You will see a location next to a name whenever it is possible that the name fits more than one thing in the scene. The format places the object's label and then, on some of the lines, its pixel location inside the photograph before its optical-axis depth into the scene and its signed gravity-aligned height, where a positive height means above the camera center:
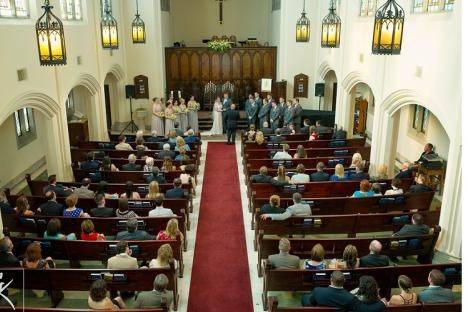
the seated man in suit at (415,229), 7.41 -2.95
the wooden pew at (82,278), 6.20 -3.17
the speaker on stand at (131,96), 18.00 -1.73
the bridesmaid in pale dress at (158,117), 16.38 -2.37
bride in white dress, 17.05 -2.53
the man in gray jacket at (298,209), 7.95 -2.83
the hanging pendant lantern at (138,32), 15.32 +0.76
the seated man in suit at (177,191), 8.99 -2.79
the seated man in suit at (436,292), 5.36 -2.91
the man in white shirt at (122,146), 12.42 -2.58
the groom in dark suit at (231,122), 15.56 -2.42
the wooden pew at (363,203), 8.60 -2.94
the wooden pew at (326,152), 12.23 -2.74
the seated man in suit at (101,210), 8.00 -2.82
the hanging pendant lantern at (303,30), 15.15 +0.81
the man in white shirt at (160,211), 7.98 -2.85
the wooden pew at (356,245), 7.14 -3.13
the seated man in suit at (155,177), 9.90 -2.77
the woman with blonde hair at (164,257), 6.15 -2.84
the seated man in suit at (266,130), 15.38 -2.65
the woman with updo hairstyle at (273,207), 8.02 -2.79
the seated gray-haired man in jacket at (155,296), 5.50 -3.03
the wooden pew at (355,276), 6.11 -3.13
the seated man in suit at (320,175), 9.79 -2.71
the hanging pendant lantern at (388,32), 7.61 +0.38
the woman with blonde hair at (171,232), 7.02 -2.84
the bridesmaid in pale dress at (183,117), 16.61 -2.42
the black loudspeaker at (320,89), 18.25 -1.46
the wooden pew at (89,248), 6.92 -3.08
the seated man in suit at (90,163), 10.77 -2.67
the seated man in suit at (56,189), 8.84 -2.71
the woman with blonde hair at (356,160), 10.20 -2.47
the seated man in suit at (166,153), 11.75 -2.64
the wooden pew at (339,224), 7.89 -3.07
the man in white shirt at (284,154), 11.43 -2.61
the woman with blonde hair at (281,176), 9.45 -2.63
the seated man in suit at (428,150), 11.19 -2.45
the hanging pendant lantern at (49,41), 7.64 +0.23
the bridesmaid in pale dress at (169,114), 16.17 -2.20
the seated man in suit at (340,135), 13.32 -2.45
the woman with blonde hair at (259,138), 12.80 -2.45
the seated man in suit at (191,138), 13.50 -2.59
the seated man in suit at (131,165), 10.70 -2.70
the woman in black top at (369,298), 4.96 -2.76
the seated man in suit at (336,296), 5.14 -2.87
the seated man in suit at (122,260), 6.32 -2.96
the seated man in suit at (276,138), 13.46 -2.64
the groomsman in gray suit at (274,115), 16.53 -2.29
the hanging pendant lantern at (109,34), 13.90 +0.63
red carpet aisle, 6.92 -3.76
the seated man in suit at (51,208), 8.03 -2.81
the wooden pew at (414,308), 5.16 -2.97
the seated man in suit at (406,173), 9.85 -2.66
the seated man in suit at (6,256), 6.38 -2.92
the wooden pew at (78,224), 7.77 -3.01
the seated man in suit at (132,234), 6.99 -2.88
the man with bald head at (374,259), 6.36 -2.96
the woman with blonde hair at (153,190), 8.62 -2.67
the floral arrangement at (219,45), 19.41 +0.39
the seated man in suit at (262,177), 9.66 -2.70
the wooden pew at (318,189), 9.48 -2.91
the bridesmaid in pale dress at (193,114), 16.92 -2.34
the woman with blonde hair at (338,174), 9.75 -2.69
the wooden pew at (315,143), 12.89 -2.68
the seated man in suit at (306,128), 14.58 -2.46
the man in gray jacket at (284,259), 6.47 -3.01
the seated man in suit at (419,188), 8.91 -2.72
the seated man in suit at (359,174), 10.05 -2.76
